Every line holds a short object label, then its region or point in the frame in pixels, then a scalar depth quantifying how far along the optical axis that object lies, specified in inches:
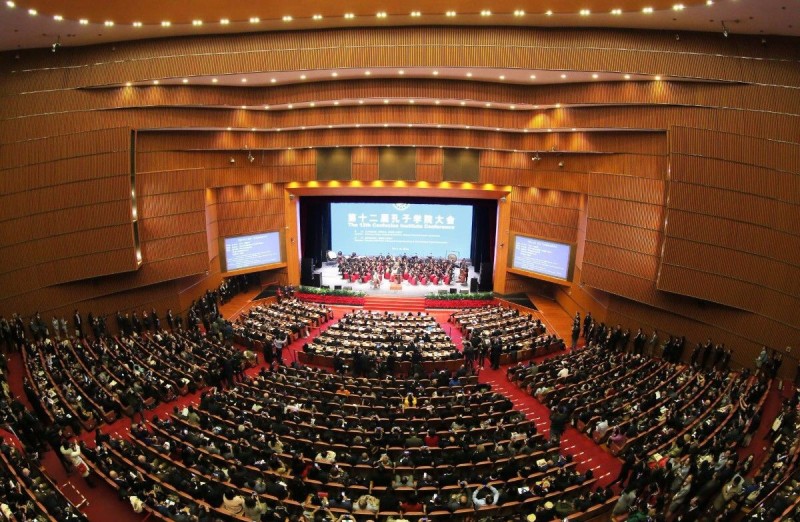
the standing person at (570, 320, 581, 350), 668.7
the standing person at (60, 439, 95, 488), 357.1
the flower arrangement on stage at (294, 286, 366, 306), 850.8
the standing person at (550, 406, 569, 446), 414.3
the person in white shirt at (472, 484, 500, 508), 318.0
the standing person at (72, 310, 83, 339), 647.8
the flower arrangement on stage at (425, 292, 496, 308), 842.8
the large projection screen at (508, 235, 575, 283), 818.8
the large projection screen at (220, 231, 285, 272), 860.6
